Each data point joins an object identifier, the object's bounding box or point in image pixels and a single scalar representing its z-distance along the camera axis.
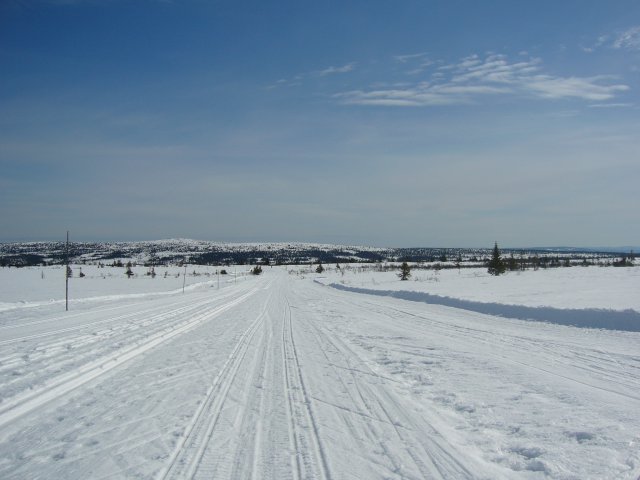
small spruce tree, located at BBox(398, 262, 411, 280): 51.16
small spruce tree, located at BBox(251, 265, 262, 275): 104.55
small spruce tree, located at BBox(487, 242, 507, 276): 55.97
